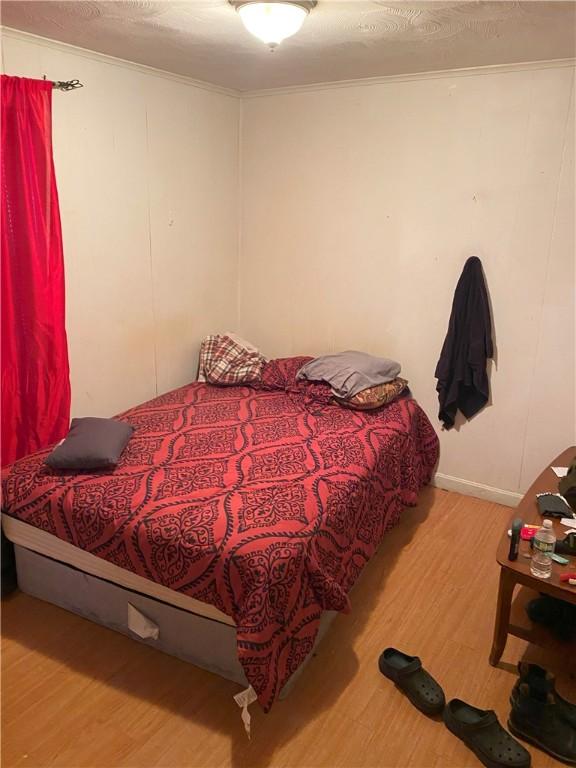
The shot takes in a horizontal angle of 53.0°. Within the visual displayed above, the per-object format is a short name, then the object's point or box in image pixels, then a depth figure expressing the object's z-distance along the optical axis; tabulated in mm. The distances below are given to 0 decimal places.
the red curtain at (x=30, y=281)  2342
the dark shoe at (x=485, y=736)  1802
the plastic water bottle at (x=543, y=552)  2004
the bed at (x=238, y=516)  1927
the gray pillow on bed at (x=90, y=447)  2346
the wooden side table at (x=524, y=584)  1980
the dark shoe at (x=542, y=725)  1849
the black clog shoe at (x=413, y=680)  2016
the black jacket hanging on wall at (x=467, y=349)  3105
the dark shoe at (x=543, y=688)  1917
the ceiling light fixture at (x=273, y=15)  1921
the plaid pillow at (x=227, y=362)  3518
